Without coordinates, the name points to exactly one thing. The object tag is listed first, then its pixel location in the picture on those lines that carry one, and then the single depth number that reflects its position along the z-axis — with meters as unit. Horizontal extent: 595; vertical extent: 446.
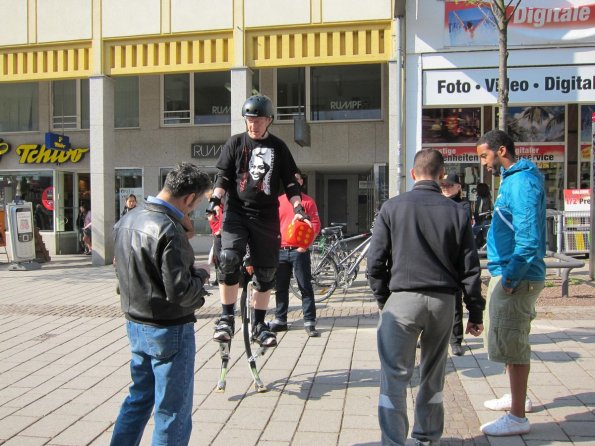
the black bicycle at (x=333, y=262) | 8.84
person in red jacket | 6.27
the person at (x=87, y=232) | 15.06
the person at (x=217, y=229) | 4.20
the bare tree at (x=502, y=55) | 8.14
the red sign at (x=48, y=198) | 17.33
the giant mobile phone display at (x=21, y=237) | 12.98
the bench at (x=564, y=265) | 7.39
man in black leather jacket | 2.71
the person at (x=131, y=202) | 13.06
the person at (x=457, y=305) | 5.11
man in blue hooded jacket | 3.45
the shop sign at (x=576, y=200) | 11.83
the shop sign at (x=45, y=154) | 17.05
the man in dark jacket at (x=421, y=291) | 3.10
